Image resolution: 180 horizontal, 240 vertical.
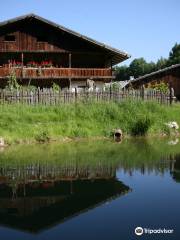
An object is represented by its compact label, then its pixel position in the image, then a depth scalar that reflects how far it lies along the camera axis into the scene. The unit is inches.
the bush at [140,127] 911.0
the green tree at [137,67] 4525.1
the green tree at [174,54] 3528.5
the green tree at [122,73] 4578.7
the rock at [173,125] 960.9
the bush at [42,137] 817.5
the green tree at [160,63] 4237.0
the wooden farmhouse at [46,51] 1398.9
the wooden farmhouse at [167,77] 1830.7
